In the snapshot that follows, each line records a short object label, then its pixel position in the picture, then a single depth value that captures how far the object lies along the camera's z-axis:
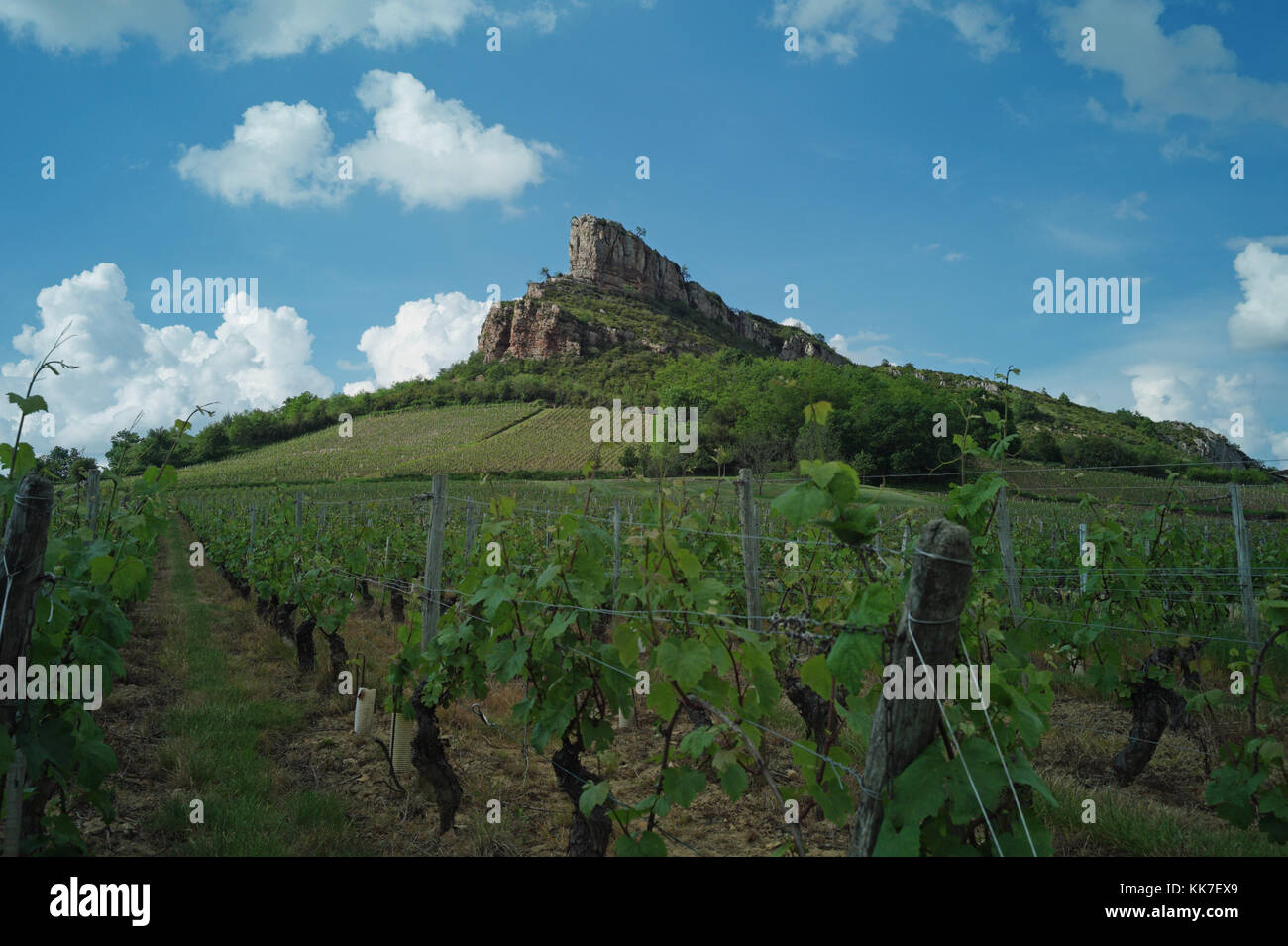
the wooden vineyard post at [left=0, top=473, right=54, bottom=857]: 2.19
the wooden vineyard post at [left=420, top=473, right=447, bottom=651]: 4.35
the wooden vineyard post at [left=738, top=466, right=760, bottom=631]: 4.46
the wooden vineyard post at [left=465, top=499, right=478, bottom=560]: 7.11
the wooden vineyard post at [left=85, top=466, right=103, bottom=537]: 7.60
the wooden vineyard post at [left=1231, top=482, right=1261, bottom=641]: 5.21
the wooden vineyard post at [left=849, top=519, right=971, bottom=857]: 1.48
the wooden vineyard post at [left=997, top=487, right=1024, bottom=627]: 5.60
